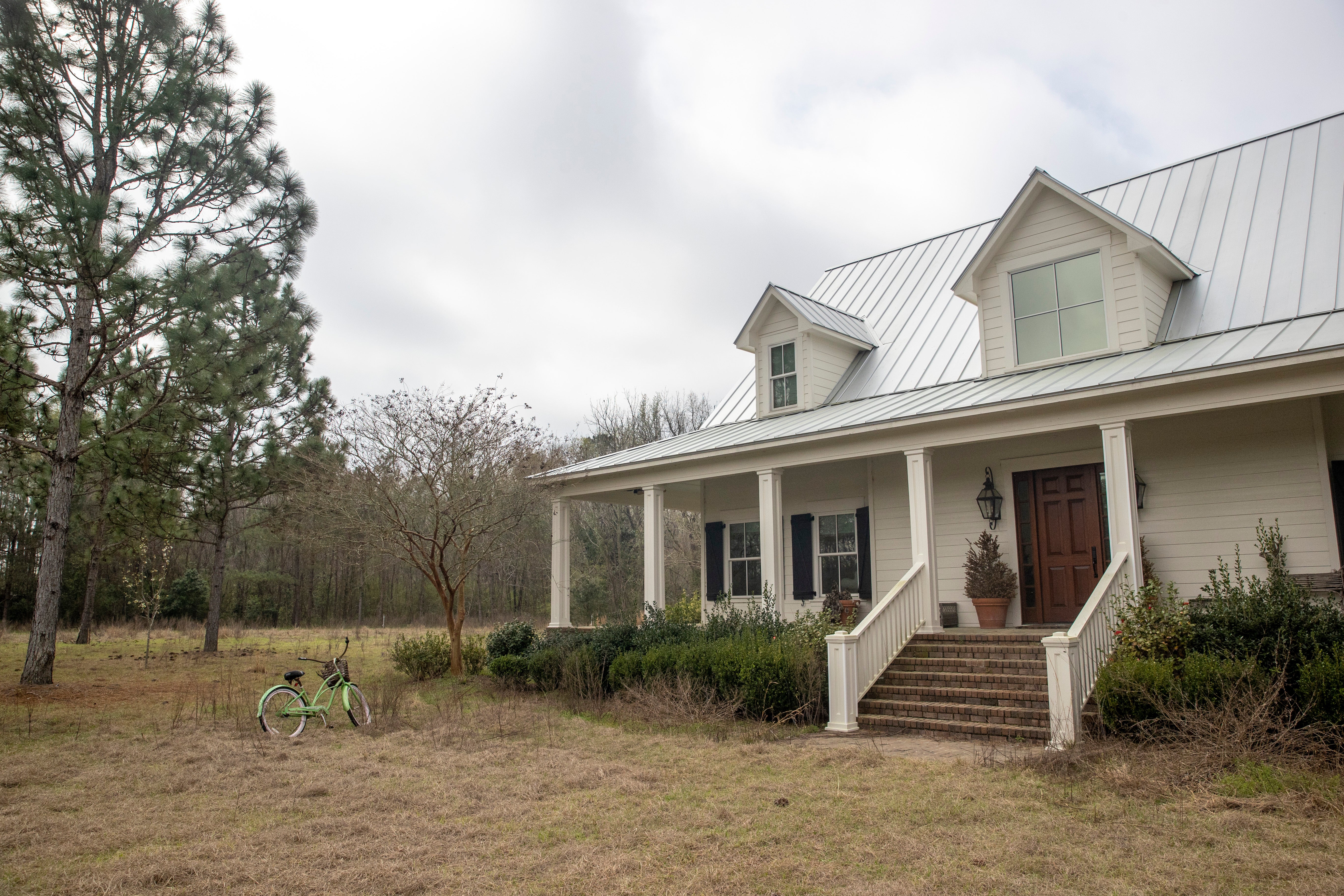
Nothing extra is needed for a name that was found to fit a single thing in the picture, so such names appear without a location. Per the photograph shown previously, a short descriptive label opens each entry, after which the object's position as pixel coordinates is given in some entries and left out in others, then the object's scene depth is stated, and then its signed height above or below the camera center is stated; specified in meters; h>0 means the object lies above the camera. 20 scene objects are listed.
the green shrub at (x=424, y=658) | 14.90 -1.15
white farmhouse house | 9.18 +1.94
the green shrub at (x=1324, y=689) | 6.63 -0.82
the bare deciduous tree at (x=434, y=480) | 14.33 +1.93
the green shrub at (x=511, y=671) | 13.15 -1.22
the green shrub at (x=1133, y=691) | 7.22 -0.90
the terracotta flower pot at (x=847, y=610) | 12.78 -0.32
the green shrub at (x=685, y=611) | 15.30 -0.41
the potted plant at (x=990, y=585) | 11.34 +0.03
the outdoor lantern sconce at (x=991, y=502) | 11.84 +1.17
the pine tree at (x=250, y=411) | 13.51 +3.78
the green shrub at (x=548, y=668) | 12.66 -1.13
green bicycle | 9.16 -1.22
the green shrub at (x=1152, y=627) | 8.08 -0.40
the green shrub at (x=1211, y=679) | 6.92 -0.77
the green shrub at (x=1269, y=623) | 7.37 -0.35
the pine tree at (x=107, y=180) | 11.82 +6.60
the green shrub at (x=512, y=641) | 14.23 -0.82
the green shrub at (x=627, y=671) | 11.28 -1.07
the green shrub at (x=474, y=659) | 15.22 -1.19
